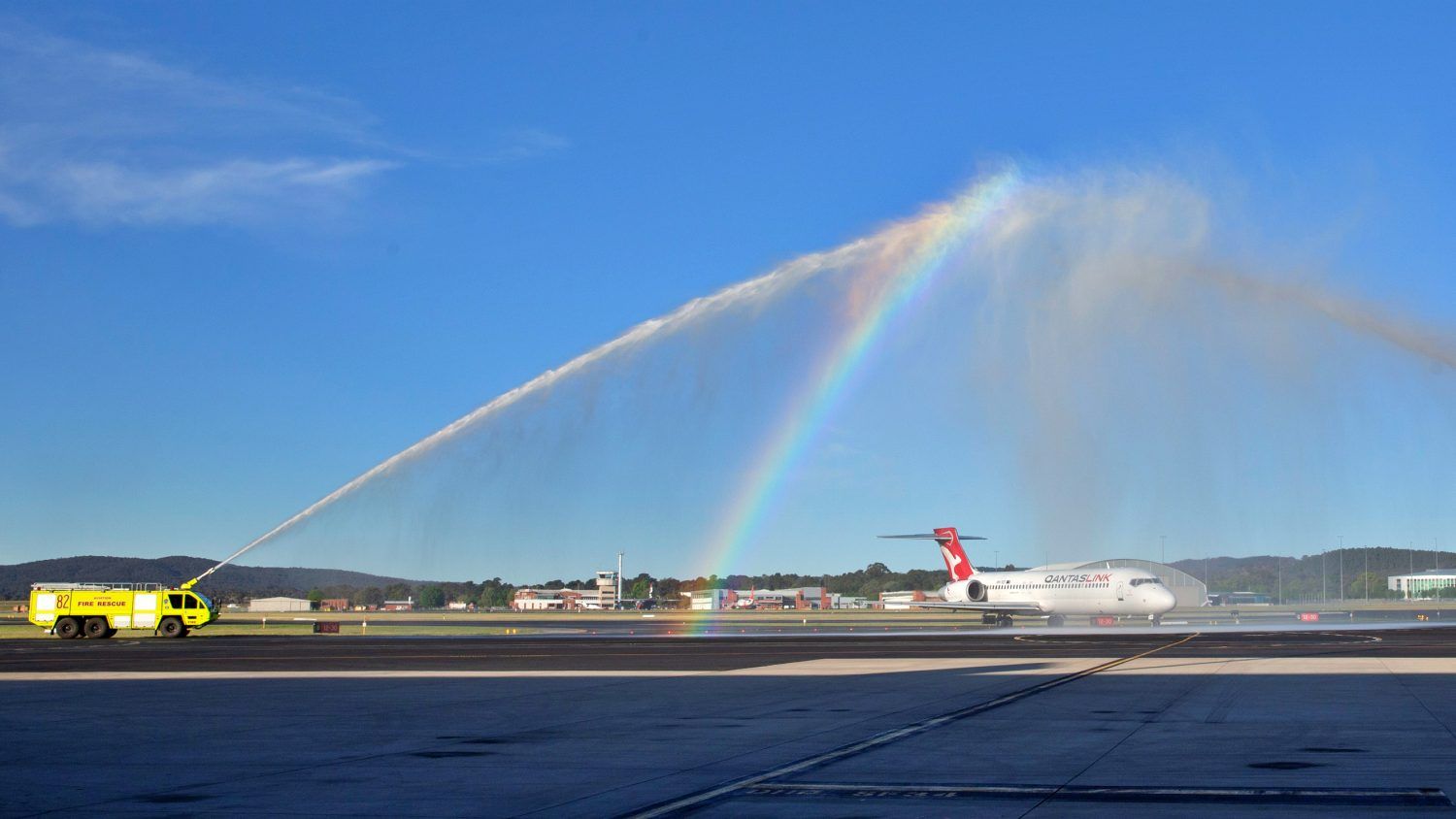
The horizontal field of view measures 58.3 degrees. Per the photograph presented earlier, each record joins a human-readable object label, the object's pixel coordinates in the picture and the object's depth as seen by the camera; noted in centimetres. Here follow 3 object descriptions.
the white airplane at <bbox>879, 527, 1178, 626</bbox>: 8294
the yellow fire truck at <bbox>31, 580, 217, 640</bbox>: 6200
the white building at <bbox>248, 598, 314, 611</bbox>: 13988
